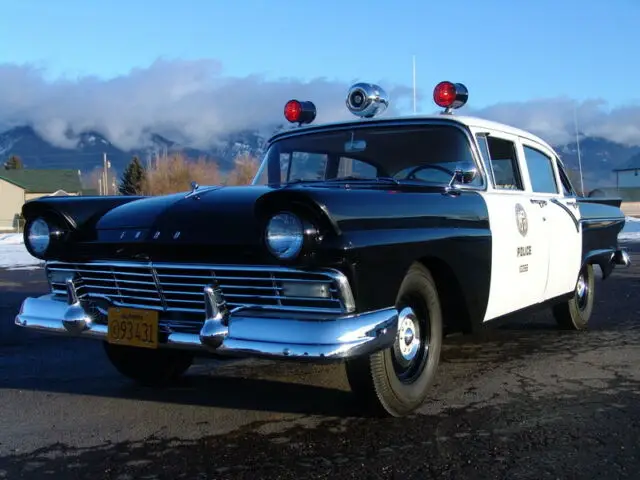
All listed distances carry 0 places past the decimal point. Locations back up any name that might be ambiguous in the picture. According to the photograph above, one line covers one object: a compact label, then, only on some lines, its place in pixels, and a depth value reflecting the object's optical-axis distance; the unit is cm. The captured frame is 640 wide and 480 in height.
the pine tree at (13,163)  8636
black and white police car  337
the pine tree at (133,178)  5525
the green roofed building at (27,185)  6103
